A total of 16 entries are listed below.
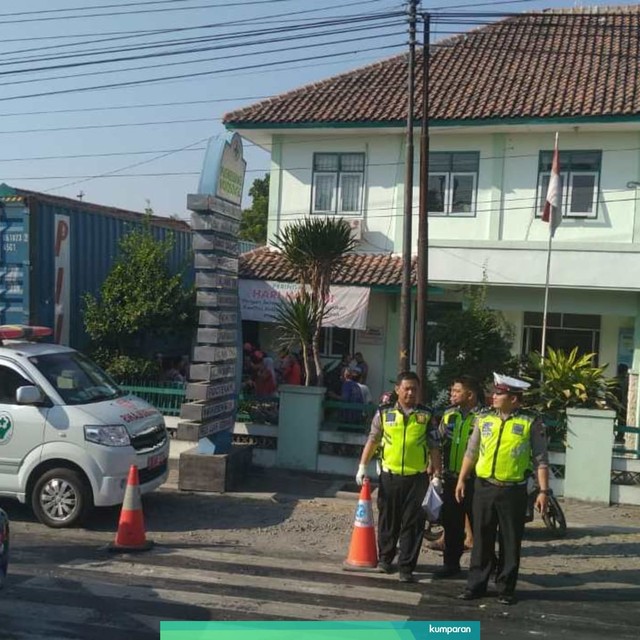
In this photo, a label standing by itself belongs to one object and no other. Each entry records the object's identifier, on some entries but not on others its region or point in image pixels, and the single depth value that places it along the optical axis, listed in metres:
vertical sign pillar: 10.09
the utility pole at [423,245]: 11.09
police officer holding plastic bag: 6.64
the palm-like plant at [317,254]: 11.89
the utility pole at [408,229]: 11.61
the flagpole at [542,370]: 10.55
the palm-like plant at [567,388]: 10.37
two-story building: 15.66
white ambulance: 8.00
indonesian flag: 13.81
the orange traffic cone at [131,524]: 7.32
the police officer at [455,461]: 6.87
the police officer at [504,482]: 6.08
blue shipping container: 12.20
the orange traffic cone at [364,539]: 6.89
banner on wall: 16.19
